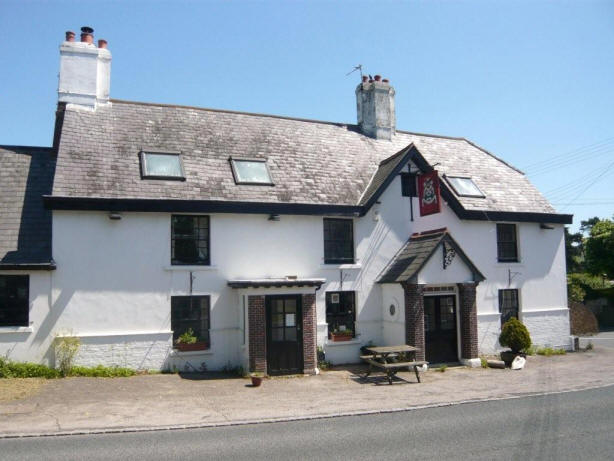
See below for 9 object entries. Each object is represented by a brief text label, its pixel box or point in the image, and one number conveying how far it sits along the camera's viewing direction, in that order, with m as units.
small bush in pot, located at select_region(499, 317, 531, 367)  17.27
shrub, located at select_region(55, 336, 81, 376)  14.34
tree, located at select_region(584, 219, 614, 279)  34.28
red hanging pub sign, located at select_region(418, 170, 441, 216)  17.50
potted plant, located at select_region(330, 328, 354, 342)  17.30
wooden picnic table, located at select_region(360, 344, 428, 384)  14.57
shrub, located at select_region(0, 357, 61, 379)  13.92
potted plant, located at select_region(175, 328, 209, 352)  15.58
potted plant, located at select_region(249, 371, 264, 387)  13.90
